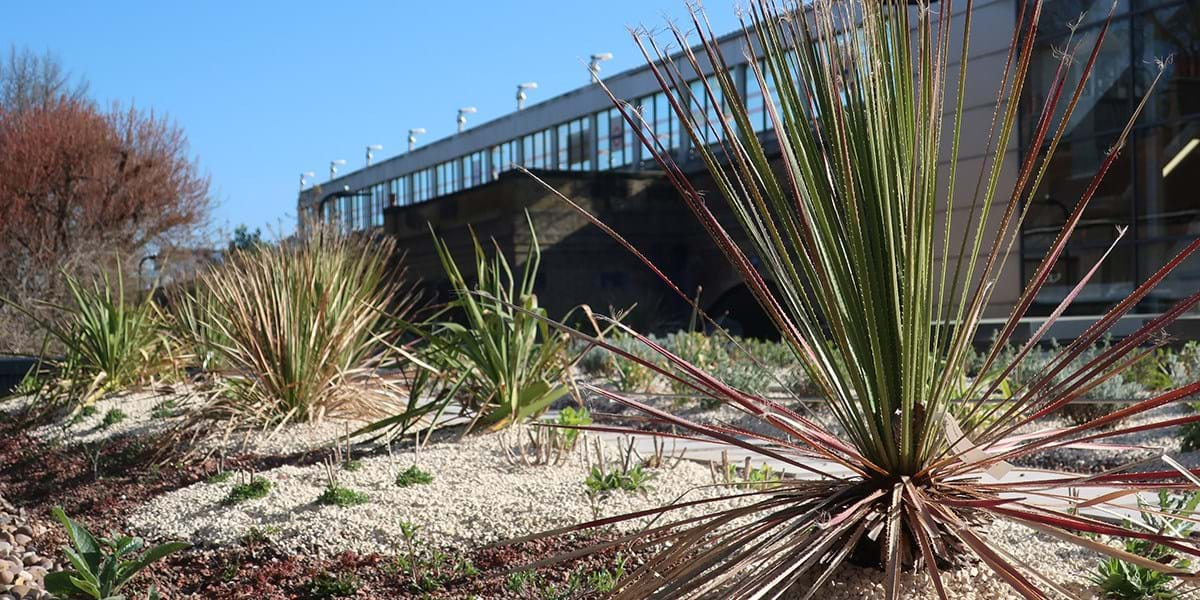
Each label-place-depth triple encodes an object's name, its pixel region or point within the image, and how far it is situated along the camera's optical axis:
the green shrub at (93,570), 3.98
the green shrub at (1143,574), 2.94
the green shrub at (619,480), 4.95
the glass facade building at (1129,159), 15.70
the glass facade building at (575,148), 26.92
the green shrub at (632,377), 10.51
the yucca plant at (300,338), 7.10
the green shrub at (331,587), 4.02
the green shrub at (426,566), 3.99
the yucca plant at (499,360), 6.38
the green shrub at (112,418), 8.79
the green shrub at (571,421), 5.82
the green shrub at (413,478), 5.36
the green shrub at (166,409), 8.41
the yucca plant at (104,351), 10.10
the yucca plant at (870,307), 2.35
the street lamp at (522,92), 34.09
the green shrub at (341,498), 5.08
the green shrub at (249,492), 5.48
